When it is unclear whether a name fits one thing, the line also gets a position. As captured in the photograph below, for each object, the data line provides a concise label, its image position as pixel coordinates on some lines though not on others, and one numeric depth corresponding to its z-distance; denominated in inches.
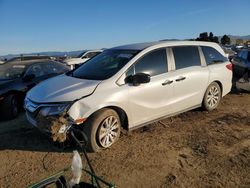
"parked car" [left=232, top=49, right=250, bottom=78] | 296.0
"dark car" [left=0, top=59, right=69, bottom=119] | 181.8
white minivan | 121.6
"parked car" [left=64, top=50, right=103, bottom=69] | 458.2
